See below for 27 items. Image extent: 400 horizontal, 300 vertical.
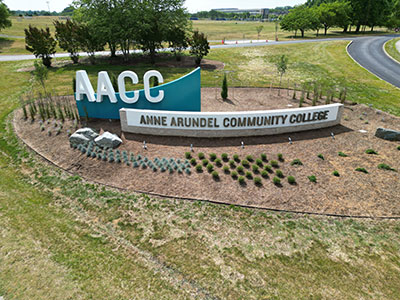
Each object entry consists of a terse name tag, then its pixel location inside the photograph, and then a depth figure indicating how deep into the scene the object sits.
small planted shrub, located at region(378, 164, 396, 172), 13.79
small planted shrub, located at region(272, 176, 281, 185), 12.80
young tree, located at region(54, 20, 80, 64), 39.80
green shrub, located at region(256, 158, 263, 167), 14.12
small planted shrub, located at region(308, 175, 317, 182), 12.96
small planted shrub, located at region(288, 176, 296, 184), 12.78
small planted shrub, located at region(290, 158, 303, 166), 14.23
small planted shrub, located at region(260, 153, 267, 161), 14.60
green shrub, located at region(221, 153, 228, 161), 14.67
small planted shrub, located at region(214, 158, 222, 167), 14.24
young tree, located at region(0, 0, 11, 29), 57.34
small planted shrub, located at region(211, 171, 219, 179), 13.27
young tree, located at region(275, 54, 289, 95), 24.42
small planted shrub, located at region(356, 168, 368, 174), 13.57
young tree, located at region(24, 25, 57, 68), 37.50
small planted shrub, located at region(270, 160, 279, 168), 14.05
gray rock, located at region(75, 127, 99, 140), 16.20
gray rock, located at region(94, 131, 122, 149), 15.74
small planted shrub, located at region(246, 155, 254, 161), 14.58
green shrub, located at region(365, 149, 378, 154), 15.18
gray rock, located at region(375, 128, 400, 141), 16.45
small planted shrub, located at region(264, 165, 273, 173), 13.80
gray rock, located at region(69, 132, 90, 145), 15.91
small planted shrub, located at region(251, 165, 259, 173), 13.72
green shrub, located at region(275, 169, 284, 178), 13.39
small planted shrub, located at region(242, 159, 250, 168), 14.08
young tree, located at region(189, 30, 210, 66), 37.25
